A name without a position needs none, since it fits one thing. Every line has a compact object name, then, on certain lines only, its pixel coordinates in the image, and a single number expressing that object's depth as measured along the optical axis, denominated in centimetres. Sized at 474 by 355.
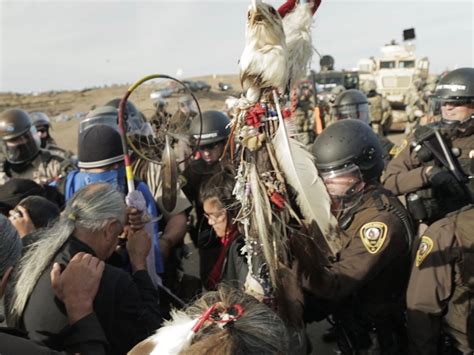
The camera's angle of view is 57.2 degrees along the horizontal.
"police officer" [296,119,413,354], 261
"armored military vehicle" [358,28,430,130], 1878
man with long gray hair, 201
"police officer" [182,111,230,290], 428
